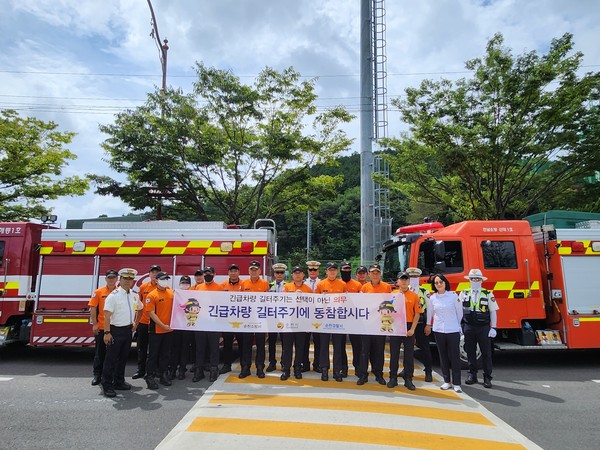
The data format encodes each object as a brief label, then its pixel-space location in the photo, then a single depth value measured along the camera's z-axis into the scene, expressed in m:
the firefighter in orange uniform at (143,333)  7.51
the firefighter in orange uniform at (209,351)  7.31
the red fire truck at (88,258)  8.82
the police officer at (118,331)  6.61
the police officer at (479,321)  7.22
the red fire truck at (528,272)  8.37
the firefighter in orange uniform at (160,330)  7.04
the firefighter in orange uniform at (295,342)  7.28
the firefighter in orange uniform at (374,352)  7.06
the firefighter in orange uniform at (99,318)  7.05
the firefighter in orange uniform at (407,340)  6.88
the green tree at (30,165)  16.78
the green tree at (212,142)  15.22
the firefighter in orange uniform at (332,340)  7.20
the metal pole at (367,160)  17.78
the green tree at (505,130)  13.68
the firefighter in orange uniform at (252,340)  7.43
